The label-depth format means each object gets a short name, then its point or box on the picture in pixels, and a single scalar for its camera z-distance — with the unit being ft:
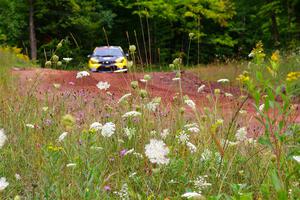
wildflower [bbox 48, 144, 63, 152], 13.62
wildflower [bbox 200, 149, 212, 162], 17.45
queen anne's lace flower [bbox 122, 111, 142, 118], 16.97
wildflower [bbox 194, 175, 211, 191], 14.45
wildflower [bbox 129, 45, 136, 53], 21.41
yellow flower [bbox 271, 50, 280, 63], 12.42
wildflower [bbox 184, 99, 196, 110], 19.19
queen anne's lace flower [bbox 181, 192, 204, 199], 9.61
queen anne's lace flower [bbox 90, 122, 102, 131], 16.21
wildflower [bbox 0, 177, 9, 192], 10.43
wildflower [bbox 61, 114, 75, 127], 12.35
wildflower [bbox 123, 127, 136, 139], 17.31
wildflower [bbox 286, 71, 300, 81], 10.86
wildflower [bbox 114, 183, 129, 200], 13.49
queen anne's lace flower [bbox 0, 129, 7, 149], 12.36
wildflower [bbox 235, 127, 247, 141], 17.56
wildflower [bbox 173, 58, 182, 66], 22.89
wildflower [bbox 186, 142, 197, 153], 16.90
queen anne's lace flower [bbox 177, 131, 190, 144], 17.40
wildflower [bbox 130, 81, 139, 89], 20.19
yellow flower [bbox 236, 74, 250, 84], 10.93
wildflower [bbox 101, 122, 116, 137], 15.37
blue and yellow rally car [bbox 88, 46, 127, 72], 98.57
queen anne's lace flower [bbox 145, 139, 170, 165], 12.11
